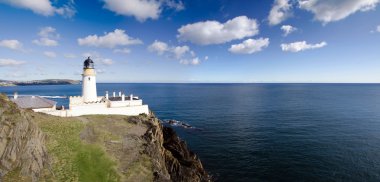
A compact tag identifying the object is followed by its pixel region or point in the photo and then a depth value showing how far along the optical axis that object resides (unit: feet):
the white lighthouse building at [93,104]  158.03
